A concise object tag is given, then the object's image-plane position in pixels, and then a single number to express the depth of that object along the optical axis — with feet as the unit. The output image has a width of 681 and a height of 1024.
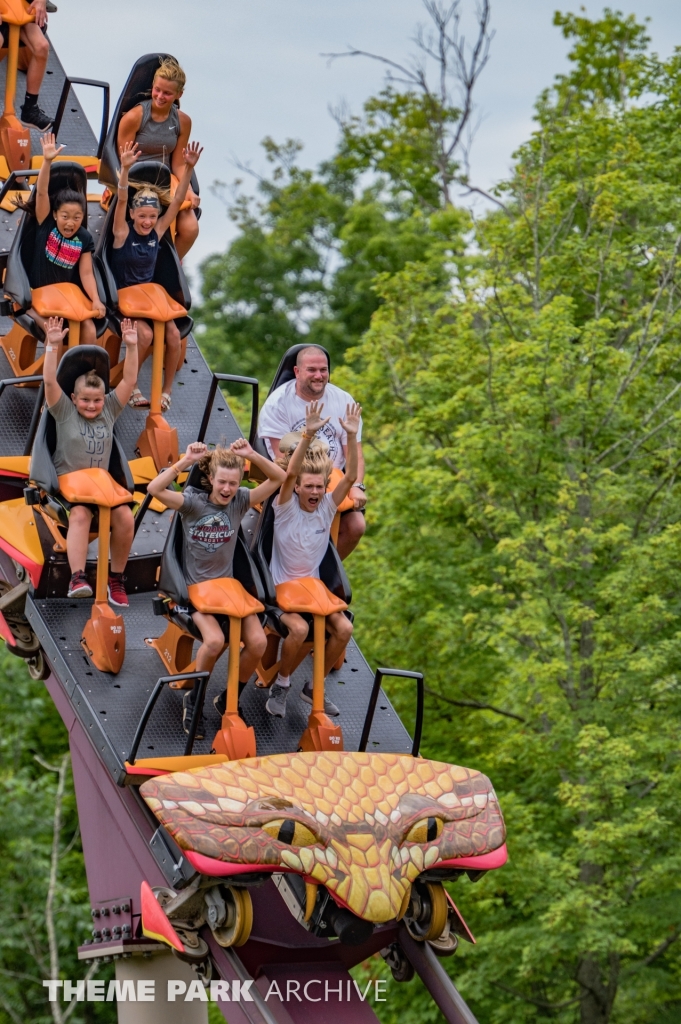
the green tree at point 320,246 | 149.72
